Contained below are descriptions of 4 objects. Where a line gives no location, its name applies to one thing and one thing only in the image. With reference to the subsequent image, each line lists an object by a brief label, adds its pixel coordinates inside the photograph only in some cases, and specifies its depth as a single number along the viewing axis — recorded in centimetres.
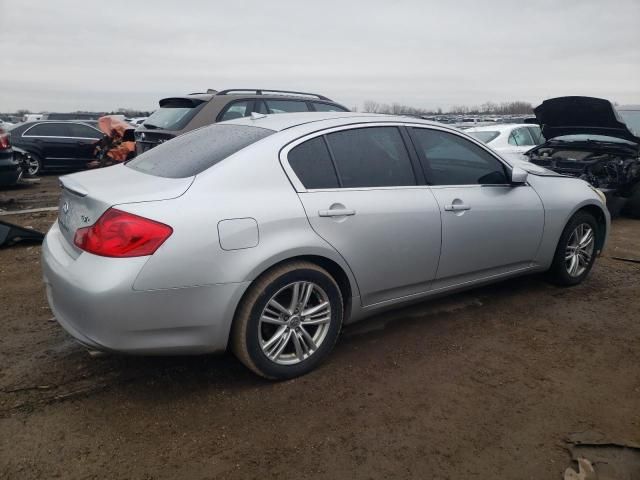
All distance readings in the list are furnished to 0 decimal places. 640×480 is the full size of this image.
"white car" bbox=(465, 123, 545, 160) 908
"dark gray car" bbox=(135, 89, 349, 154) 692
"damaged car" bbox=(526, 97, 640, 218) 684
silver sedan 251
